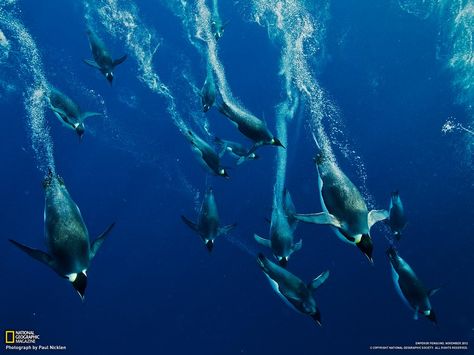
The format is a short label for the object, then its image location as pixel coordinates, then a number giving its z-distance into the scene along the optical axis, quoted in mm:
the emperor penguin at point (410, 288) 4293
